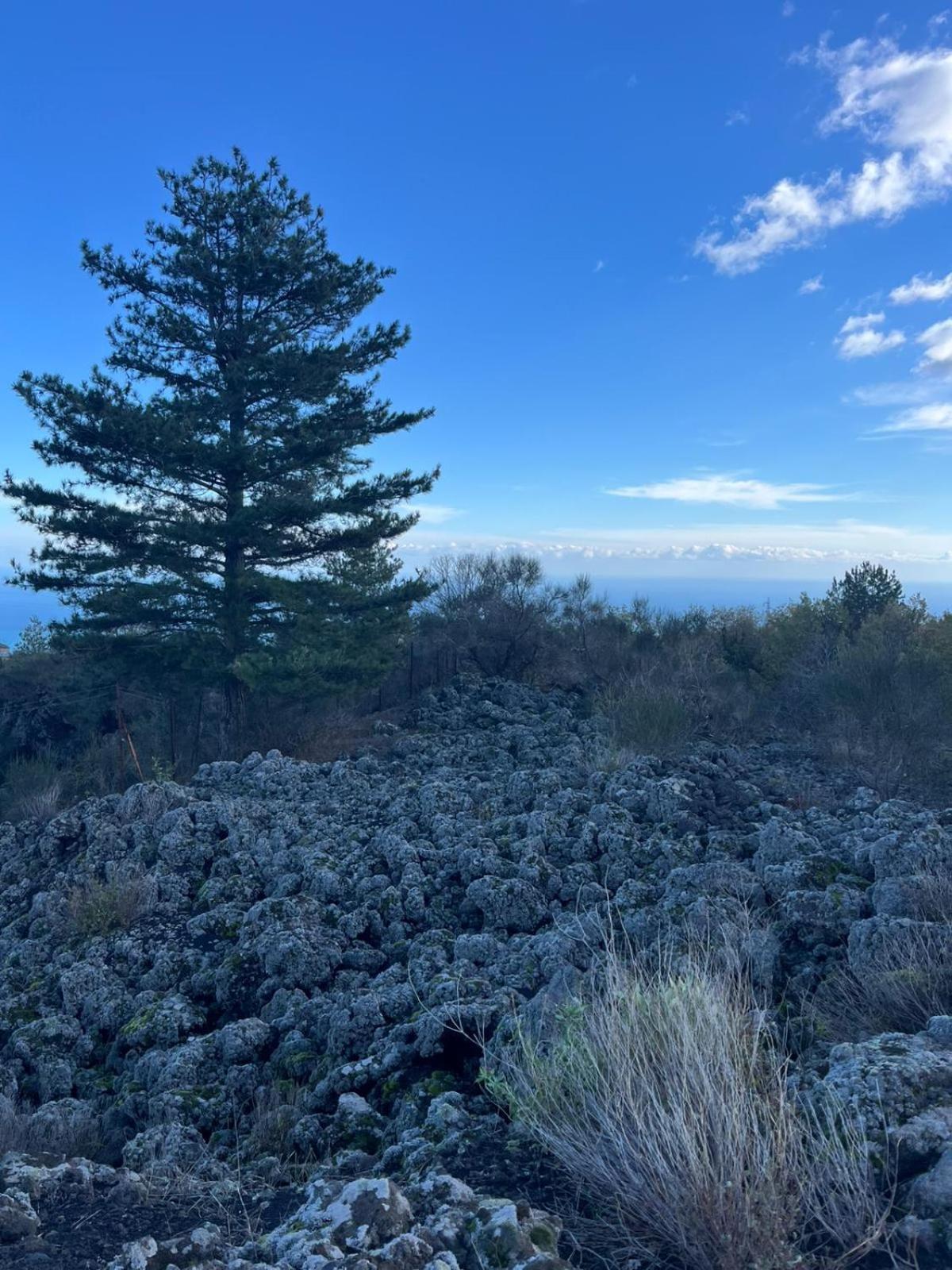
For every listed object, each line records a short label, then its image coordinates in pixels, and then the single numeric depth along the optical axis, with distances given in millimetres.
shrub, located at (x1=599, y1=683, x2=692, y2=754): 10500
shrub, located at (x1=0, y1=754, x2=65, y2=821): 11133
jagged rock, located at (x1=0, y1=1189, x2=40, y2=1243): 2459
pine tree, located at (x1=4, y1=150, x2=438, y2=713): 14641
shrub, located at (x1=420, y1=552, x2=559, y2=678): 18953
